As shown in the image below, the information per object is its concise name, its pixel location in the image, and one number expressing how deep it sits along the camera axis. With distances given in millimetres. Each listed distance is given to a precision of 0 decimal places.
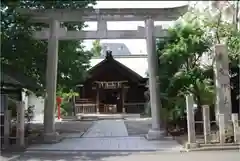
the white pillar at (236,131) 8291
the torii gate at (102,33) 10454
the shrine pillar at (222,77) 9413
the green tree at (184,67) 10774
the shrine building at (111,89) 23895
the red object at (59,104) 20423
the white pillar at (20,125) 8549
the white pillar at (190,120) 8297
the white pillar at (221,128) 8297
